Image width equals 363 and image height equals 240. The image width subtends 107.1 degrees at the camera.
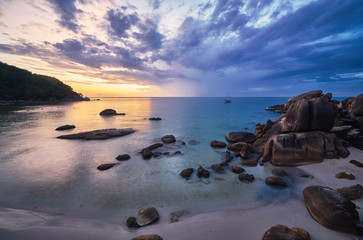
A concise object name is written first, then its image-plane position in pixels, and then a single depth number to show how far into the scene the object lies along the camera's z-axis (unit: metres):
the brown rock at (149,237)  4.60
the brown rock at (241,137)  17.06
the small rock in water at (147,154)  12.77
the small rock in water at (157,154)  13.38
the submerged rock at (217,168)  10.34
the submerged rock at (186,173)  9.72
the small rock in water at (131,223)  5.57
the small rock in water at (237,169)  9.98
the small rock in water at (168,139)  17.62
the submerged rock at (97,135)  18.72
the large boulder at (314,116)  11.02
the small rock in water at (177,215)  6.01
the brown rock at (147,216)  5.74
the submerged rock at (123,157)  12.42
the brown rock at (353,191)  6.32
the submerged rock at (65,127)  23.85
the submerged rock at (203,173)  9.66
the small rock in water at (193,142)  17.77
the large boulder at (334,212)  4.80
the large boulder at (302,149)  9.93
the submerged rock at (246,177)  8.94
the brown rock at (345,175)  7.96
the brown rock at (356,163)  8.67
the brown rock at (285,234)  4.45
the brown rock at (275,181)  8.16
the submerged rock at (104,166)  10.64
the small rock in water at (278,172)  9.30
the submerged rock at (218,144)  15.78
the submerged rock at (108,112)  46.43
